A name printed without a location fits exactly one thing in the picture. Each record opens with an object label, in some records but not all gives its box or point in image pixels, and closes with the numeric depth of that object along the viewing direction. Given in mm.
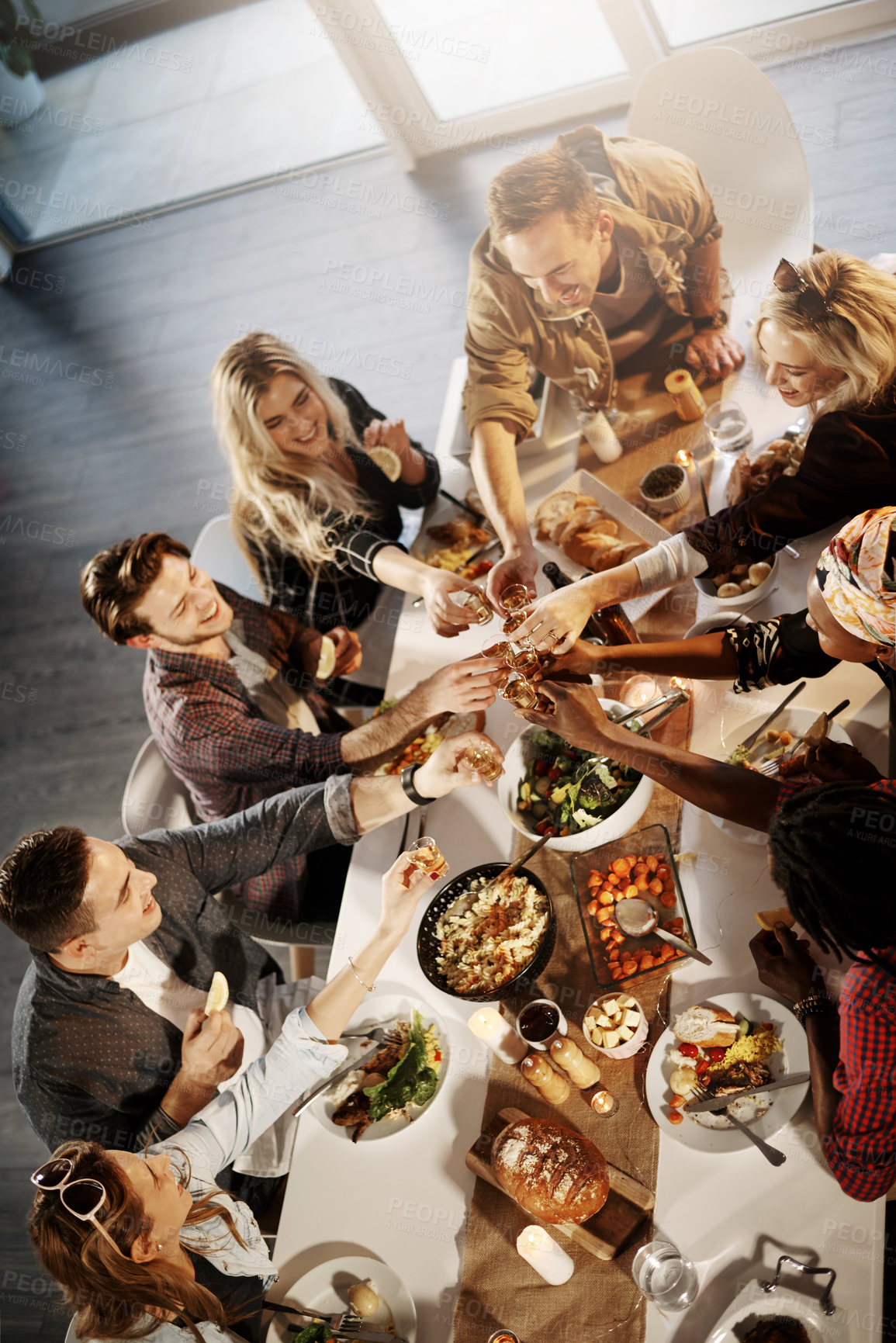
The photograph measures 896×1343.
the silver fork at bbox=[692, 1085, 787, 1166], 1610
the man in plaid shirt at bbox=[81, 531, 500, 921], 2594
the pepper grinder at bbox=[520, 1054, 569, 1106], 1816
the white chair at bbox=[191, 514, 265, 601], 3086
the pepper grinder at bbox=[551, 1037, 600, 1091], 1802
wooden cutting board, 1670
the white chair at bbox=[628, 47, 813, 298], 2576
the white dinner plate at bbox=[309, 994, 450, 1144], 1949
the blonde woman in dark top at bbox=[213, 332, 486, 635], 2918
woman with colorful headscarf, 1691
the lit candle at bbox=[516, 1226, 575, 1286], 1678
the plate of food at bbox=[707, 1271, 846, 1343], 1488
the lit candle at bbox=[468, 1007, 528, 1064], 1895
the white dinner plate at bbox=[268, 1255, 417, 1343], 1772
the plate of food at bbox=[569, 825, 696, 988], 1841
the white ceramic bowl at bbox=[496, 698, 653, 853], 2021
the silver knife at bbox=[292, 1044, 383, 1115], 2025
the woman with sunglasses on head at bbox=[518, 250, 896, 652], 2062
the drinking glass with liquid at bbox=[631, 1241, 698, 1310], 1575
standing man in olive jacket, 2637
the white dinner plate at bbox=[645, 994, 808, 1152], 1652
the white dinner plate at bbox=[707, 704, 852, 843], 1933
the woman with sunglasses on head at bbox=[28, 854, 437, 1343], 1642
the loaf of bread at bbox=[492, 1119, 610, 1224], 1670
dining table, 1586
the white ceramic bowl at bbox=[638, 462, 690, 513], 2555
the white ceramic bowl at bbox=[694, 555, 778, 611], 2223
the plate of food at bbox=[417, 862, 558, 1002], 1958
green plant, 6098
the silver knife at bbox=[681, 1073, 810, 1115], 1642
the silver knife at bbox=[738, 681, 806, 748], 2010
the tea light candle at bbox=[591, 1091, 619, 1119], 1781
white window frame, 4477
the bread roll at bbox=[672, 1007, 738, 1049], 1715
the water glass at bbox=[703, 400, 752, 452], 2520
